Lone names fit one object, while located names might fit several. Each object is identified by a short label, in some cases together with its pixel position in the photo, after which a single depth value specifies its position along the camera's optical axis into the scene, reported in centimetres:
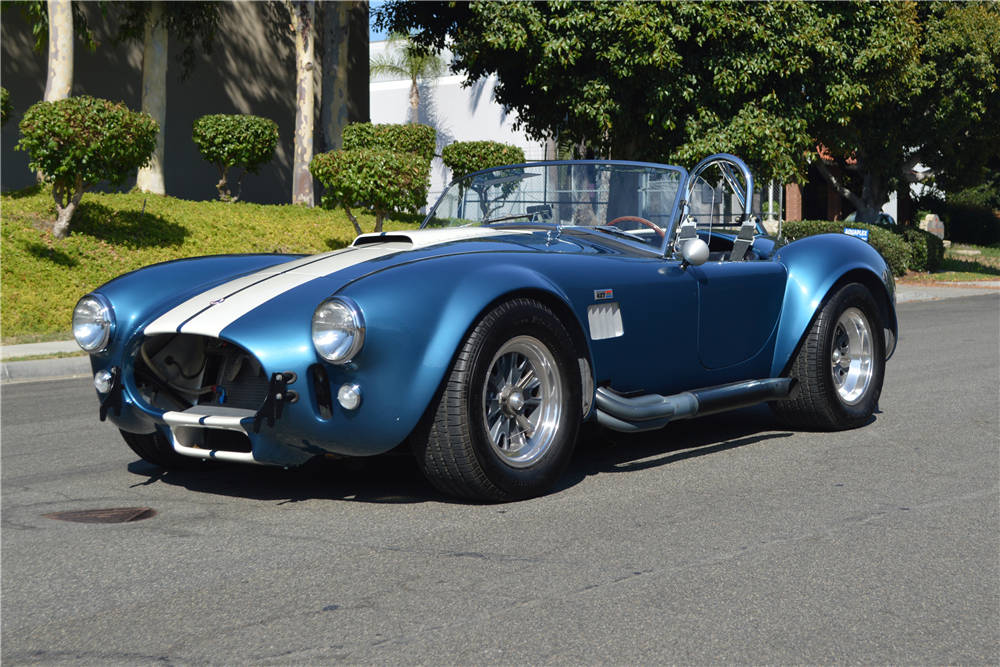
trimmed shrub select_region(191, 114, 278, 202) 1795
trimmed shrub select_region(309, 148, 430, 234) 1568
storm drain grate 406
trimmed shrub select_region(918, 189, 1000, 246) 3809
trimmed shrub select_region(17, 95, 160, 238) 1292
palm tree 4648
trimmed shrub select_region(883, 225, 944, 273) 2423
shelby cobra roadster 378
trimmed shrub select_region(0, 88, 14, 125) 1405
